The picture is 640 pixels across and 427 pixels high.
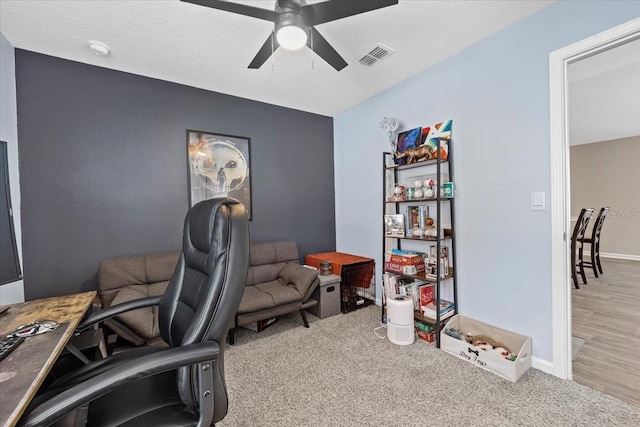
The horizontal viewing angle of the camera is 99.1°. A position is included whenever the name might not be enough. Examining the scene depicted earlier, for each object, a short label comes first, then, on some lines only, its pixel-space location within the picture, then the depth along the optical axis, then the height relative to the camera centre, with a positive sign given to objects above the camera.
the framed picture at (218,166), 2.96 +0.53
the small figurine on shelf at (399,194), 2.76 +0.15
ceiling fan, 1.47 +1.12
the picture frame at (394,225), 2.79 -0.17
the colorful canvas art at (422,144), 2.50 +0.64
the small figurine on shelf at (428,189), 2.50 +0.18
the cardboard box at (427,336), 2.40 -1.13
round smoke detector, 2.14 +1.34
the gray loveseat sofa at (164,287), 2.05 -0.72
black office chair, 0.78 -0.47
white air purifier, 2.38 -0.99
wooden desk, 0.73 -0.50
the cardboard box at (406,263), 2.58 -0.52
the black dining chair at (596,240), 4.24 -0.56
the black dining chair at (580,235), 3.69 -0.43
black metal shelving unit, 2.30 -0.15
